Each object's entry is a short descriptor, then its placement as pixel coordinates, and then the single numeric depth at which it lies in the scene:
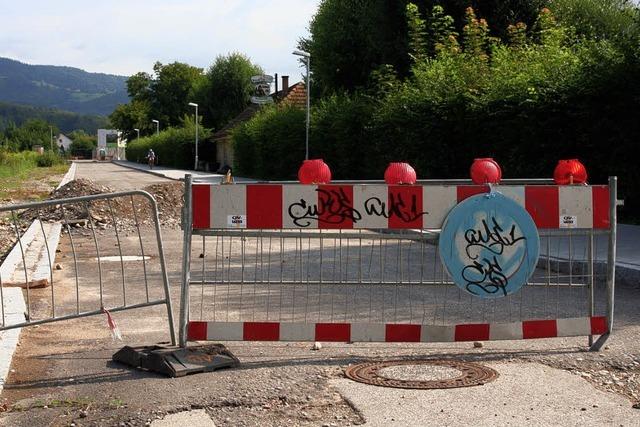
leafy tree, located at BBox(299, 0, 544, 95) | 34.06
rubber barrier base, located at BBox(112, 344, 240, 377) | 6.08
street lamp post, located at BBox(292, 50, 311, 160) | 33.70
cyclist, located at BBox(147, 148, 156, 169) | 84.69
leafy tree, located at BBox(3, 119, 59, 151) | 180.39
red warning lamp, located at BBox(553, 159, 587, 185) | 7.25
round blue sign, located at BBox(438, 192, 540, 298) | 6.72
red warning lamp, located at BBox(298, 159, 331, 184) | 7.05
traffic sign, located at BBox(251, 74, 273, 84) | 56.55
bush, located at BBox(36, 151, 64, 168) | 100.21
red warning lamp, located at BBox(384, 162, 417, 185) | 6.91
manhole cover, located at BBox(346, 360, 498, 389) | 5.75
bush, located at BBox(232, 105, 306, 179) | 39.78
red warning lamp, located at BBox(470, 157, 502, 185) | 7.31
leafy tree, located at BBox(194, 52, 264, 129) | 93.62
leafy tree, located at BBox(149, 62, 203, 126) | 129.38
